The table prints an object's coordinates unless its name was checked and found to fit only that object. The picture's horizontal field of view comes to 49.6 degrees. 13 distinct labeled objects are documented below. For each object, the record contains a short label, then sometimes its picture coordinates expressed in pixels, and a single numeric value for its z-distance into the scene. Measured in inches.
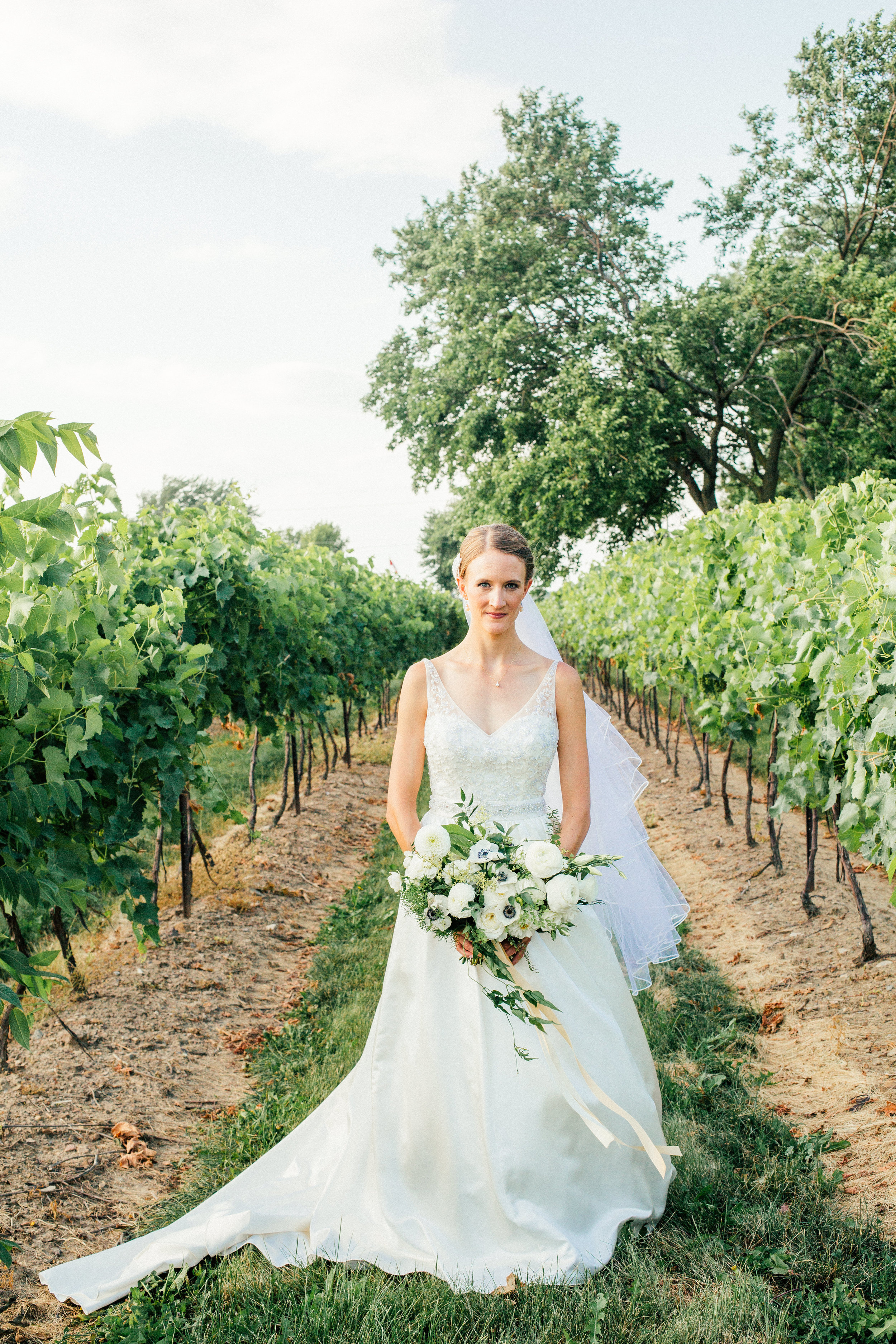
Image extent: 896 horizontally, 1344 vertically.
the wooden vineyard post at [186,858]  211.8
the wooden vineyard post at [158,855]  208.5
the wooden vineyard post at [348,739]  441.7
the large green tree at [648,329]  781.9
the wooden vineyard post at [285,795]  320.5
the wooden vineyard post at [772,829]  240.8
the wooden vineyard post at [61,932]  145.7
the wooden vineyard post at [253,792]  296.2
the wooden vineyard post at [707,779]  347.3
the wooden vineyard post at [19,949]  115.4
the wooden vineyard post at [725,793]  297.6
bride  106.1
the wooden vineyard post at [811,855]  216.8
